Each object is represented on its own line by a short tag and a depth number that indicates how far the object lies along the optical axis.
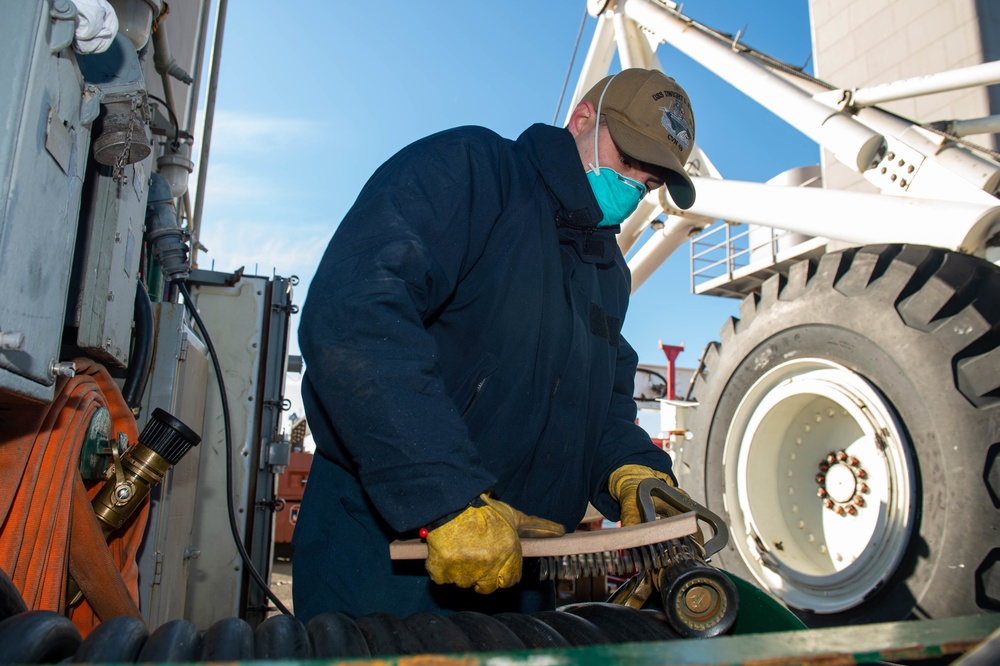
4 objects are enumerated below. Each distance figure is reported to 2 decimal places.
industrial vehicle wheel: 2.52
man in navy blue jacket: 1.41
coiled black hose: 0.88
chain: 1.66
